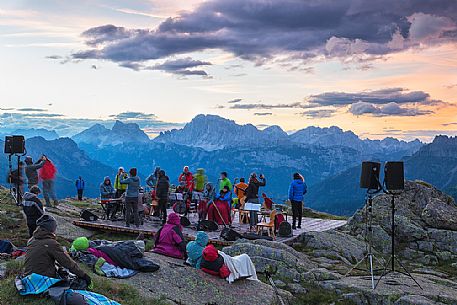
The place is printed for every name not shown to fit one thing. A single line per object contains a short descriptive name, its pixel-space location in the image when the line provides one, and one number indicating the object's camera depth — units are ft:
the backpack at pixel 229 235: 69.51
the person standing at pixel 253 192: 78.30
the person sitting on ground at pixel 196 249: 50.90
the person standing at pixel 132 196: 69.50
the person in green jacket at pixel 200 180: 87.17
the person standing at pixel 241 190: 90.53
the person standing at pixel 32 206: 57.11
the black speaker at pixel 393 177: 53.72
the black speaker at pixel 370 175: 53.21
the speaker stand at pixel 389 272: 54.08
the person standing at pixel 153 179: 82.57
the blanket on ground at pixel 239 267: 48.98
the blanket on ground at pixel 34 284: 35.29
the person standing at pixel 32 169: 80.52
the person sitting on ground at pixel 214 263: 48.62
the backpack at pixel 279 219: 79.05
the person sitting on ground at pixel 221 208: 79.66
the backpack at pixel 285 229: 75.05
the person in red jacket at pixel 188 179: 88.89
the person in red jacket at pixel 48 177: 84.12
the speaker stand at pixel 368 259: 51.71
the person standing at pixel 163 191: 78.07
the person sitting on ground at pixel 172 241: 53.98
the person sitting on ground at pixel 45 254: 35.94
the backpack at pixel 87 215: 80.23
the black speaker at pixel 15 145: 81.28
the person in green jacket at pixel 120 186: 87.79
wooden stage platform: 72.11
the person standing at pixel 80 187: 127.85
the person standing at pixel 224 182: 81.42
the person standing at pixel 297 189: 78.18
